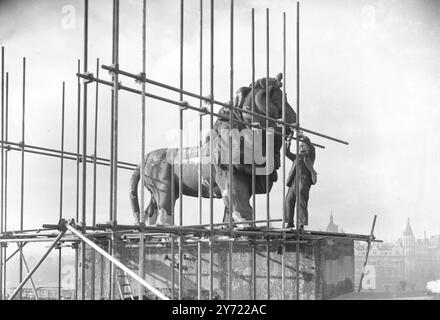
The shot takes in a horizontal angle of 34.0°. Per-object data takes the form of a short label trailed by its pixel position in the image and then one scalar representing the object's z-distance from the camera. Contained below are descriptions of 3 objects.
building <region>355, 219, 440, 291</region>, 59.53
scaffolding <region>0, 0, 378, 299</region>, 8.34
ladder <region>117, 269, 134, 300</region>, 13.39
